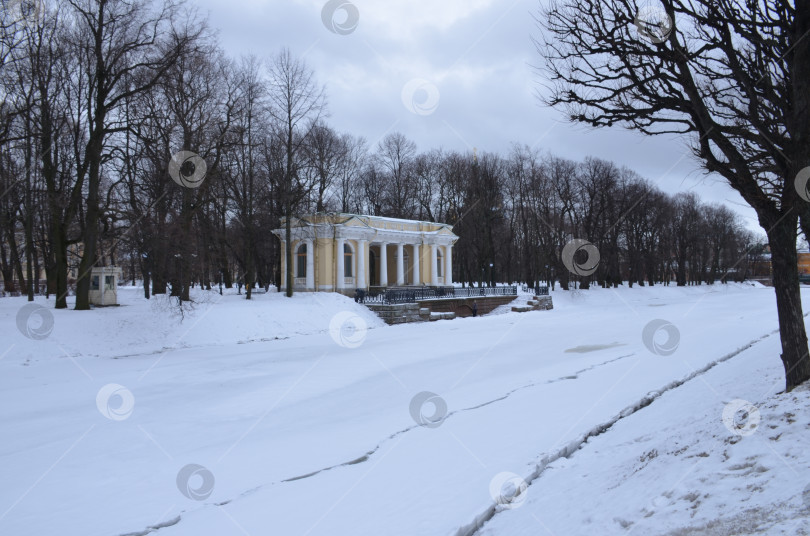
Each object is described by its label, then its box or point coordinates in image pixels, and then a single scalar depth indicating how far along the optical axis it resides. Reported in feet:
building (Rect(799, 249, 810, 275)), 313.85
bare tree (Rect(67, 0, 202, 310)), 67.15
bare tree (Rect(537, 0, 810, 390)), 23.81
